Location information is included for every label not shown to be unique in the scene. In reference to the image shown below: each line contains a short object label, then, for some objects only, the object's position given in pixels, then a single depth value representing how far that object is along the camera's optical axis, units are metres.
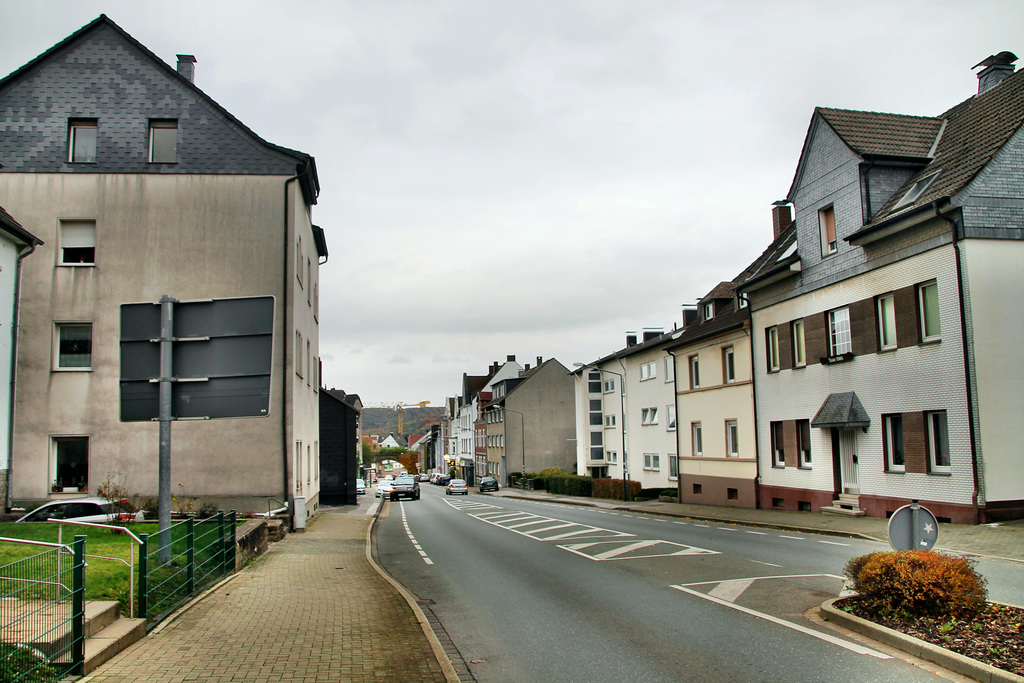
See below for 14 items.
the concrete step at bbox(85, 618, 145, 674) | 6.50
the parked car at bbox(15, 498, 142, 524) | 16.00
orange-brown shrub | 7.80
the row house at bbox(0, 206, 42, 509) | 18.56
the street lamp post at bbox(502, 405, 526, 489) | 71.49
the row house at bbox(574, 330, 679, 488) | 38.66
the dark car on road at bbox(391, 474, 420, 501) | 51.53
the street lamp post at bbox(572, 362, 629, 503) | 43.89
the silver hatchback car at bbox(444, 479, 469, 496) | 60.91
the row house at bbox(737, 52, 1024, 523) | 17.62
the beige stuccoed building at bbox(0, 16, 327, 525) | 21.59
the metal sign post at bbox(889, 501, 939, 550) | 9.05
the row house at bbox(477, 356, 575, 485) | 72.75
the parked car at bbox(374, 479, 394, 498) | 51.14
